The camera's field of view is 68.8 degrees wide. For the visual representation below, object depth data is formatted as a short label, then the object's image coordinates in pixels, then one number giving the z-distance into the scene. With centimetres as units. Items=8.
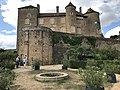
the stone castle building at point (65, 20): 2005
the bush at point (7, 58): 971
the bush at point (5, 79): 503
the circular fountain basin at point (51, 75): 698
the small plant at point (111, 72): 684
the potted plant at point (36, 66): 929
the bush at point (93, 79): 521
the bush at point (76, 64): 1059
